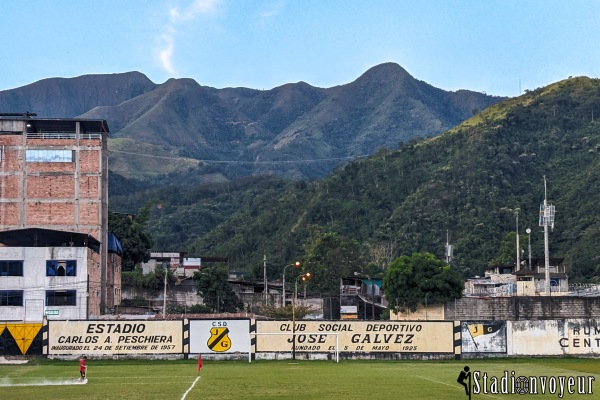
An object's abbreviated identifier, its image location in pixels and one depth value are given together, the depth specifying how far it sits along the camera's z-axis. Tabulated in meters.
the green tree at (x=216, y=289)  113.62
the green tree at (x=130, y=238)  126.19
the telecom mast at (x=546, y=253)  87.06
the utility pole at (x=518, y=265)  112.06
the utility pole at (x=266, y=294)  117.66
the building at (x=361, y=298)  109.72
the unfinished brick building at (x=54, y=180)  102.50
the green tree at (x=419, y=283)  87.62
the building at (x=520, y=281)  107.12
